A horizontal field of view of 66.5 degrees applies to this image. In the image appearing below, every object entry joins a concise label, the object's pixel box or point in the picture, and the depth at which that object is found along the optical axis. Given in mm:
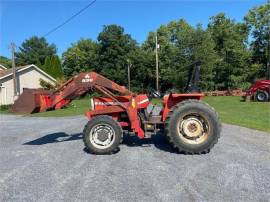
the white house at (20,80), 21919
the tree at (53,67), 30934
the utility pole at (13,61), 19891
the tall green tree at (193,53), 24447
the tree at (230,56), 27865
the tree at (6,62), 44152
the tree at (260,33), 29459
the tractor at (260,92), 14918
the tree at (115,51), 33602
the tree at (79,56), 39946
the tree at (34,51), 45233
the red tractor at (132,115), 4682
